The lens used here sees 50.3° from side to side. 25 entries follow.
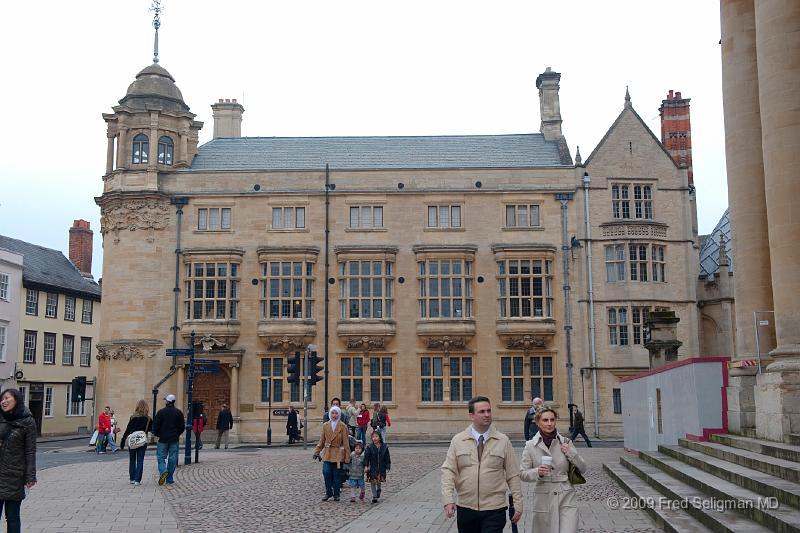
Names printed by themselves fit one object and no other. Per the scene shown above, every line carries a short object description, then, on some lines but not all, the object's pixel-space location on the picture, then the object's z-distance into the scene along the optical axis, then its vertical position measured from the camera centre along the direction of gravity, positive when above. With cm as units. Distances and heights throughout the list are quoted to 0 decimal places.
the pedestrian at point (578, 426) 3081 -173
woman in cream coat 795 -93
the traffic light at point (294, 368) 2992 +39
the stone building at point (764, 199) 1402 +321
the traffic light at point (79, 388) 3366 -31
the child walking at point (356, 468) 1573 -164
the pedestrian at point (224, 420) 3275 -155
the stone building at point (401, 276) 3825 +464
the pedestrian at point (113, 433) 3222 -215
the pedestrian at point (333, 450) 1562 -130
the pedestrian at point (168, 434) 1852 -118
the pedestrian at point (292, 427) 3531 -197
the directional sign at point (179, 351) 2561 +85
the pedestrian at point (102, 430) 3113 -183
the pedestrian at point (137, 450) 1845 -151
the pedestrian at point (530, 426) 2215 -125
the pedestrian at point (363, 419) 2492 -118
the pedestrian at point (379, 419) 2319 -112
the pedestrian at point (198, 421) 2524 -124
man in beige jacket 762 -86
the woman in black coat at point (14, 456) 923 -82
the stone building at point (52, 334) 4834 +277
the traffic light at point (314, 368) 2956 +38
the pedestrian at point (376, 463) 1575 -157
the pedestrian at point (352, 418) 2269 -104
